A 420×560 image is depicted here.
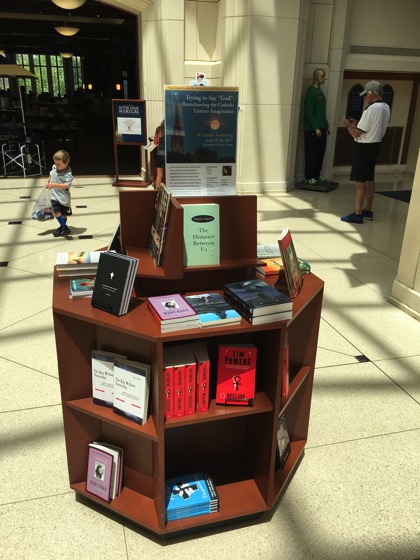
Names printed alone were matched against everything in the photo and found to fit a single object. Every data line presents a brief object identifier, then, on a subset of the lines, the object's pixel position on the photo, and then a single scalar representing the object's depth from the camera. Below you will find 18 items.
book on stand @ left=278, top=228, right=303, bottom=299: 2.06
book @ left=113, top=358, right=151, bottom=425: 1.96
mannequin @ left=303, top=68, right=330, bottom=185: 9.25
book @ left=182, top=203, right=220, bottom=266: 2.04
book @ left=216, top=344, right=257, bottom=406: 2.01
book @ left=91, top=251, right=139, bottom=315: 1.89
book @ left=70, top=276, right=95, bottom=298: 2.05
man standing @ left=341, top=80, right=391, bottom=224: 6.22
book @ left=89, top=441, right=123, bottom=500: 2.19
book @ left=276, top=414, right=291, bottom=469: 2.35
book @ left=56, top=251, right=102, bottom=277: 2.23
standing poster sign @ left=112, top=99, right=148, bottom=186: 9.42
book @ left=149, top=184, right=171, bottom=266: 2.01
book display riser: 1.93
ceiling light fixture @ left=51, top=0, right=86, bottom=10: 10.65
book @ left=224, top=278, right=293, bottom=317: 1.86
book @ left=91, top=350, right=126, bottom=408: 2.06
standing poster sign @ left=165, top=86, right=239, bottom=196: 2.01
